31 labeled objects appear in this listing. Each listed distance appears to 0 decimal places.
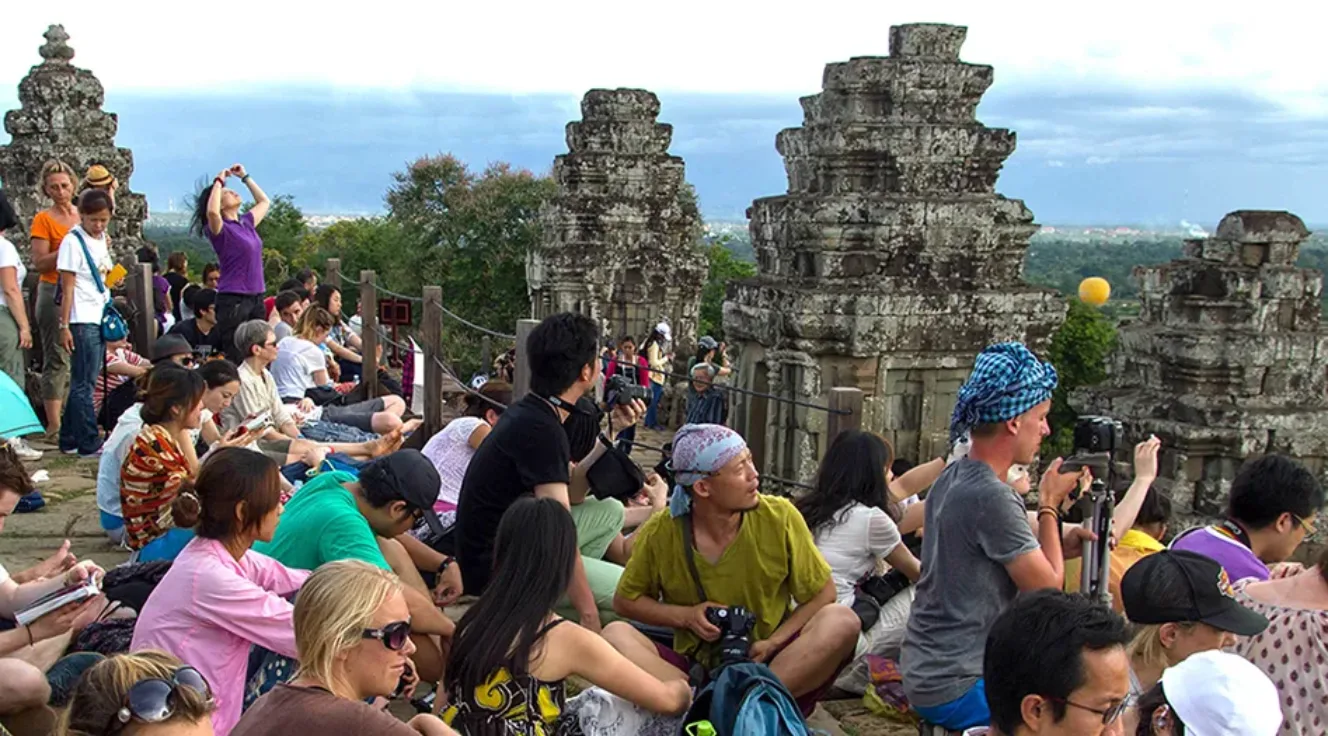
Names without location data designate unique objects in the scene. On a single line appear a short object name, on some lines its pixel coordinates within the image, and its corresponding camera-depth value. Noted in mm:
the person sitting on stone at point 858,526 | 5098
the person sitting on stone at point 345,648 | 3137
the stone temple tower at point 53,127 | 12922
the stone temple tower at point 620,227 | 15180
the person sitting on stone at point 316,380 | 8336
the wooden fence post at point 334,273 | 13164
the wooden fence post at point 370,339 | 10203
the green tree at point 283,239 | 39312
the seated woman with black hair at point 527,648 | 3691
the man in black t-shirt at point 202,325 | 9586
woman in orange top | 8336
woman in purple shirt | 9190
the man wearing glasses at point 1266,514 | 4605
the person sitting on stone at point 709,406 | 10188
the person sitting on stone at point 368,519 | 4516
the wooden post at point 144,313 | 10328
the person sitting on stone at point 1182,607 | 3707
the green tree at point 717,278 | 38409
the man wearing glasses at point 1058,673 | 2902
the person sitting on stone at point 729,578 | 4426
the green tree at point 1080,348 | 39562
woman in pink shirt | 3979
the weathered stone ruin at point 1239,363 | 9008
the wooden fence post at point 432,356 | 8203
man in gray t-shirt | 3826
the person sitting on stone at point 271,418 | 6977
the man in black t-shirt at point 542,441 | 4730
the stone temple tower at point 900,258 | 8070
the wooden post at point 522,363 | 6691
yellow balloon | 25422
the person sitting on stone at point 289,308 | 9992
